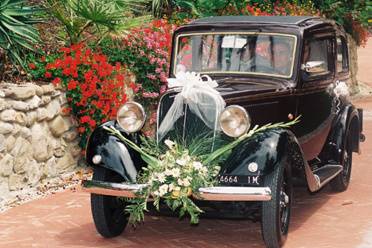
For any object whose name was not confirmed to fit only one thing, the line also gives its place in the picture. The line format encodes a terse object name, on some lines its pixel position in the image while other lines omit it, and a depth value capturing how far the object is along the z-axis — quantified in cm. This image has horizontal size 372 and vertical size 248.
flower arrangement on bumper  734
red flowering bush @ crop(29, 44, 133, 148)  1151
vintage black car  747
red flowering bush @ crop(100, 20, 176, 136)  1334
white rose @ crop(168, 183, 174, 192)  733
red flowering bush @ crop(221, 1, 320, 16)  1899
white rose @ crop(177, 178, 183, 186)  731
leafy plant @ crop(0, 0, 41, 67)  1108
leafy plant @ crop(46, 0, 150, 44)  1243
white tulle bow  788
